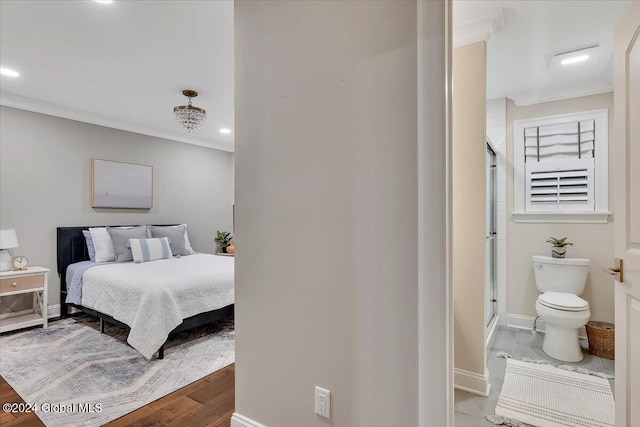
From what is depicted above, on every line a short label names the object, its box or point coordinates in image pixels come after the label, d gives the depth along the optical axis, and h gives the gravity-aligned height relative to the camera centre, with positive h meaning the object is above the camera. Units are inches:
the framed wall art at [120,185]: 164.1 +14.5
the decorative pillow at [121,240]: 155.7 -13.6
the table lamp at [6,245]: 127.8 -12.8
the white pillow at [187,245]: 186.6 -18.8
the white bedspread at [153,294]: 104.9 -29.3
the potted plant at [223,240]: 224.8 -19.2
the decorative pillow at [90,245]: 155.0 -15.7
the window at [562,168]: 120.6 +17.3
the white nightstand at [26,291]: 127.2 -31.5
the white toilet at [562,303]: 100.7 -28.6
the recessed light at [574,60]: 101.8 +48.5
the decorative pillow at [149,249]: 155.9 -18.2
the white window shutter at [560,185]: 122.1 +10.7
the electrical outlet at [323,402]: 53.3 -31.2
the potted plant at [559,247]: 121.3 -12.9
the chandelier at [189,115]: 129.7 +39.2
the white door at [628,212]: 50.8 +0.1
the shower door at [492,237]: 128.2 -9.7
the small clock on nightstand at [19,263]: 135.6 -21.2
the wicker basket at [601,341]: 104.0 -41.3
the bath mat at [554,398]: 73.8 -46.5
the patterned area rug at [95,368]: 81.1 -48.2
